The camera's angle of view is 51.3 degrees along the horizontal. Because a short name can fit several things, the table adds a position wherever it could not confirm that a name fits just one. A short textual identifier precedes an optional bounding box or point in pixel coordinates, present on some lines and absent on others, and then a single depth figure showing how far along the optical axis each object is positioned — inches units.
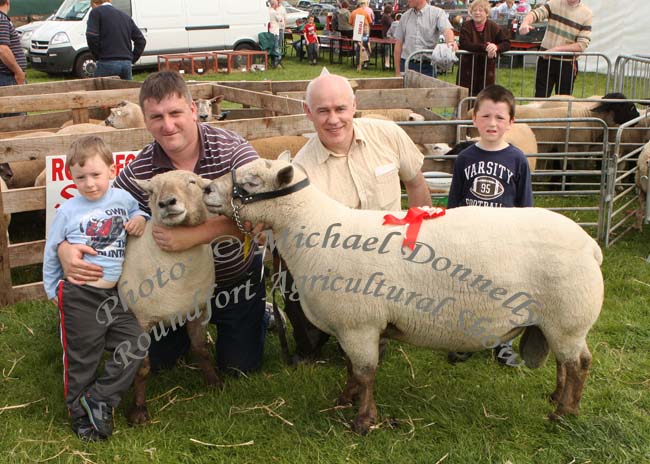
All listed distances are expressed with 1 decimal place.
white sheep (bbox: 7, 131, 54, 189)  246.7
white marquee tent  647.8
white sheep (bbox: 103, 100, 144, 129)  276.1
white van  667.4
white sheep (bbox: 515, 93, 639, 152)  306.0
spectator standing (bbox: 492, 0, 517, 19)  876.6
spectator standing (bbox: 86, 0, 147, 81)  351.3
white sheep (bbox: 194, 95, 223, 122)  298.6
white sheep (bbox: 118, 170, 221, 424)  125.9
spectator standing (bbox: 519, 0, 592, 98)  348.8
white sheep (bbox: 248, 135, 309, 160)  240.8
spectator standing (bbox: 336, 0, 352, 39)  905.0
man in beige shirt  135.6
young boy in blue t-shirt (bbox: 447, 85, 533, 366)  147.3
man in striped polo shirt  127.5
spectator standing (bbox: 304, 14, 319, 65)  848.9
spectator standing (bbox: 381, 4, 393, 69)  901.2
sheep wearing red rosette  114.9
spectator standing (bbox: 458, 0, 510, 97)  337.7
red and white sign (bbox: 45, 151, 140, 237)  192.4
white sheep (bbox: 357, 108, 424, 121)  316.5
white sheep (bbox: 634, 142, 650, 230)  236.7
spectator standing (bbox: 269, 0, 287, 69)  799.7
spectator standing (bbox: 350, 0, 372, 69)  794.2
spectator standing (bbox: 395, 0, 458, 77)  372.8
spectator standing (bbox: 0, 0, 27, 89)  324.5
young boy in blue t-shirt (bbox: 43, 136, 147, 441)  126.9
